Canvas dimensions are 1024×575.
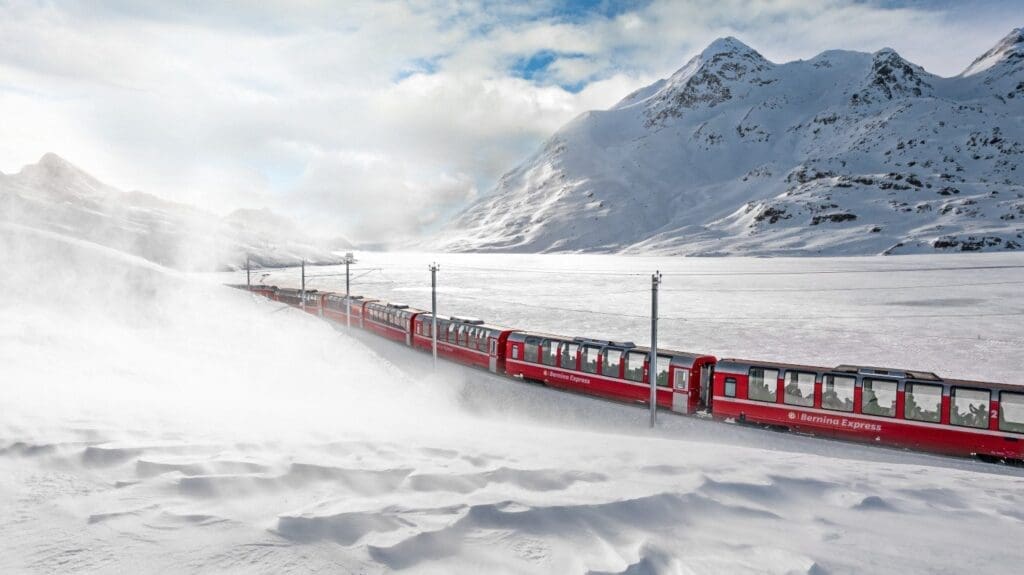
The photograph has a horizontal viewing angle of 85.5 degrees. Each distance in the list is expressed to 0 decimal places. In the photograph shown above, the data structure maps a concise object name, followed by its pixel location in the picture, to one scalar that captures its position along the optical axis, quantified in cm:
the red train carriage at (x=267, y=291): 6366
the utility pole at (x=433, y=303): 3278
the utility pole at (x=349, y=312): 4602
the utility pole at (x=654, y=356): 2216
